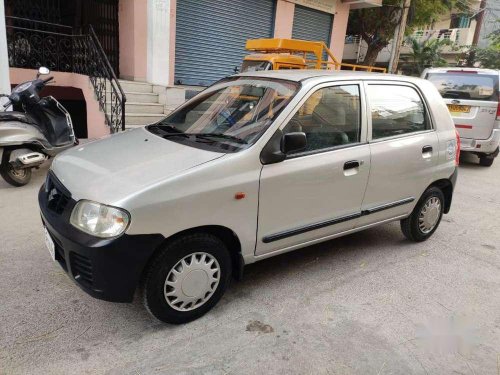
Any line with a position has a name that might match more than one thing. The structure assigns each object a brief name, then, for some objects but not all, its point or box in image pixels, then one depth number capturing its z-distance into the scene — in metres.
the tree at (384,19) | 17.59
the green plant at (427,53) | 24.58
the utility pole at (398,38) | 14.63
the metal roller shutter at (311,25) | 13.30
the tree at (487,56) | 24.58
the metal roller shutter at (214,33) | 10.52
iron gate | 10.12
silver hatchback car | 2.47
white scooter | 5.23
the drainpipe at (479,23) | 21.83
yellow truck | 8.59
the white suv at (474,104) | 7.75
